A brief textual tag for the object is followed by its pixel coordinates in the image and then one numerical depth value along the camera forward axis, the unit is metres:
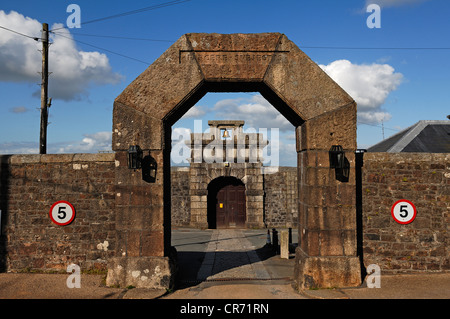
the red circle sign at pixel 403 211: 7.14
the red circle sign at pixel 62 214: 7.33
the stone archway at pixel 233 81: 6.64
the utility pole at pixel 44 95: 11.73
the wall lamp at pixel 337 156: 6.52
